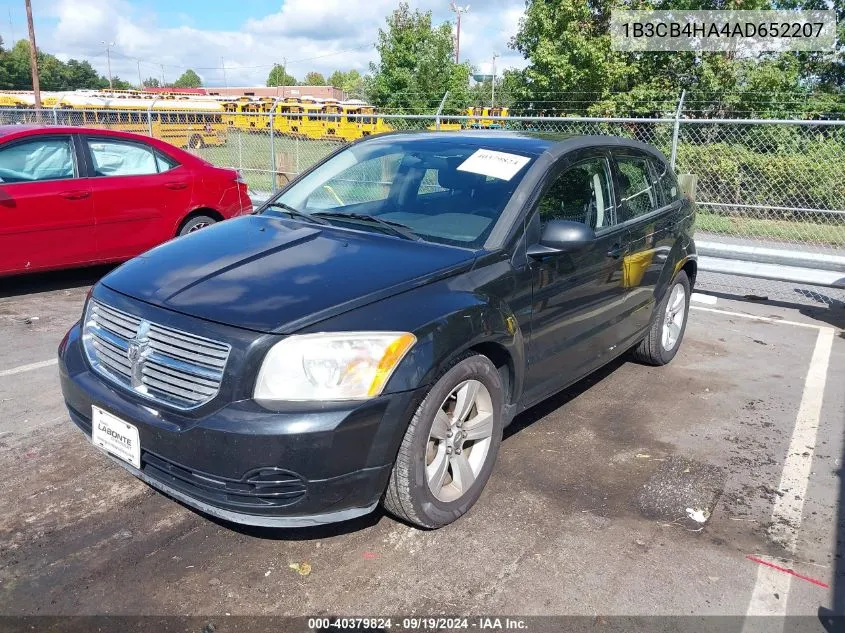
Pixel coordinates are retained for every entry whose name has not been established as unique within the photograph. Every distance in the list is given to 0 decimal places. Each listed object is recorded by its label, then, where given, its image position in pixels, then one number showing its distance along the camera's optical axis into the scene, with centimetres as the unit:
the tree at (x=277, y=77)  11644
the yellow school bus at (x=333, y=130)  1135
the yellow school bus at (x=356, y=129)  1686
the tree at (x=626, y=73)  2023
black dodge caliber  264
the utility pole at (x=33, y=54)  3027
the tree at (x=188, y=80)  15754
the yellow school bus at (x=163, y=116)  1708
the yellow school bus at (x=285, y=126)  1463
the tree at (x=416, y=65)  3120
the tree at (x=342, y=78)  11308
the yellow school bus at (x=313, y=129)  1891
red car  651
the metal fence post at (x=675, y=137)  838
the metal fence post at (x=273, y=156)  1211
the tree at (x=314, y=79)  13305
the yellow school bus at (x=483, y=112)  1730
